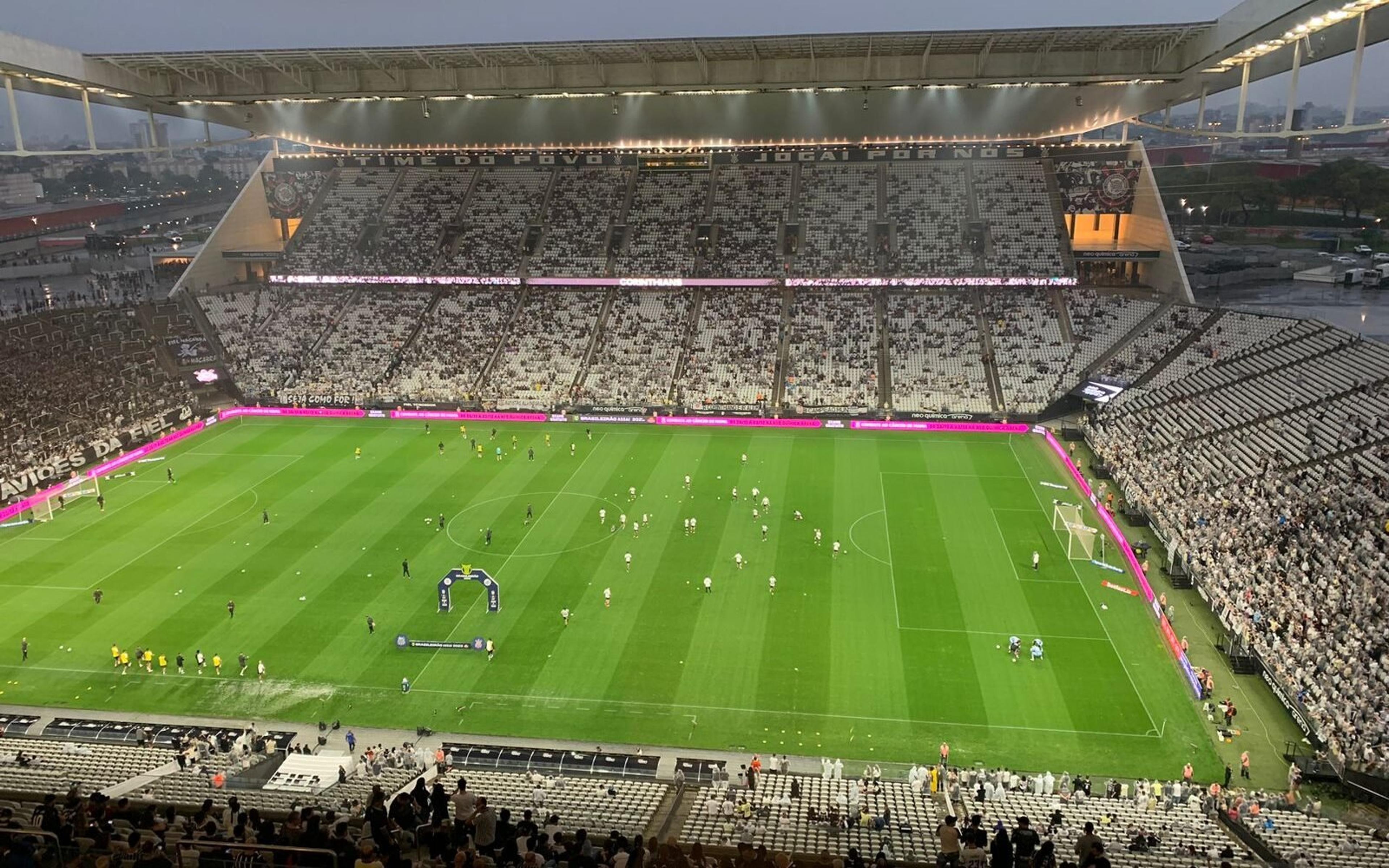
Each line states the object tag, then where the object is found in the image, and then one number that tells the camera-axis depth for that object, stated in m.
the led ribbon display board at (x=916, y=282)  69.94
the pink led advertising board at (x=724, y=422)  60.06
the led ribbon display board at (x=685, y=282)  73.50
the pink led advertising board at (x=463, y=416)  62.38
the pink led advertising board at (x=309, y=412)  63.81
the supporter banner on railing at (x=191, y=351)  66.12
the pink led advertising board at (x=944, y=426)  58.12
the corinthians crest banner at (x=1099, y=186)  72.31
